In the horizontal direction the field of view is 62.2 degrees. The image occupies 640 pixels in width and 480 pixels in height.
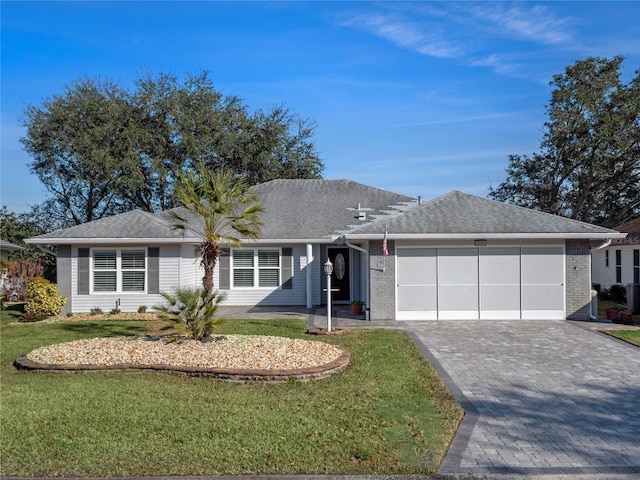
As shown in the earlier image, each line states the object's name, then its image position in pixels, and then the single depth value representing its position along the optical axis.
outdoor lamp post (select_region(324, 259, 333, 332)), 13.32
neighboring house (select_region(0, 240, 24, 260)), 29.06
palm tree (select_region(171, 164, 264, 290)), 10.86
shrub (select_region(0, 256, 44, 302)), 24.17
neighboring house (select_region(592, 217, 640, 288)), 21.38
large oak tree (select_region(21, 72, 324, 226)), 29.80
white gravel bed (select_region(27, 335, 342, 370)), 9.30
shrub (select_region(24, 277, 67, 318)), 16.70
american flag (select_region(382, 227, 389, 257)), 14.83
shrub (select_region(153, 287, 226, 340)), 10.59
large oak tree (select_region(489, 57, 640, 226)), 30.33
